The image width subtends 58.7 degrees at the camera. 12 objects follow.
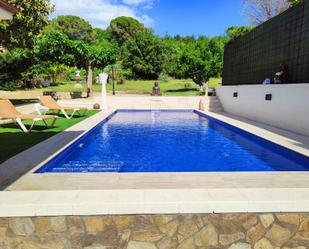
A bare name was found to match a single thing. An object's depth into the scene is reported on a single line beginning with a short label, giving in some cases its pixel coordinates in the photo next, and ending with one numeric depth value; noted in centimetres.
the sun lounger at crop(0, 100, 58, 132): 828
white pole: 1748
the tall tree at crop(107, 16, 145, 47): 7456
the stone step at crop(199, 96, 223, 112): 1739
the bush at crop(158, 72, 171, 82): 4084
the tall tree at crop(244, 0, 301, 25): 2603
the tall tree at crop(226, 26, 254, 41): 2531
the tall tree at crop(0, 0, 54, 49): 1406
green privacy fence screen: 978
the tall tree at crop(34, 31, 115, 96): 1923
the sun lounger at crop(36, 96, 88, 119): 1176
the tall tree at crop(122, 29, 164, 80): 4047
